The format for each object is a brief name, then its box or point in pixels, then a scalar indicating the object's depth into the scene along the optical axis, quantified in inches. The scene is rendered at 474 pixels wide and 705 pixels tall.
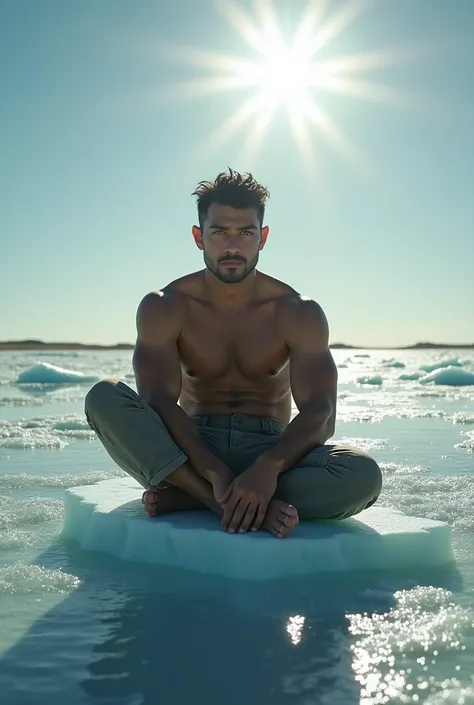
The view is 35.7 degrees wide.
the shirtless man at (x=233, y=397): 99.6
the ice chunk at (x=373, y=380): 729.6
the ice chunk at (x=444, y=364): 908.6
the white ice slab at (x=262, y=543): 89.4
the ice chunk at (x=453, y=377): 679.1
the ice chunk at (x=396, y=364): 1295.5
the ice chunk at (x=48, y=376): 673.6
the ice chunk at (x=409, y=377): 858.1
